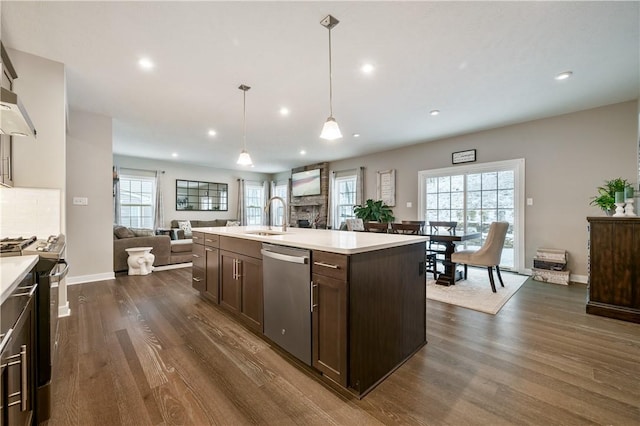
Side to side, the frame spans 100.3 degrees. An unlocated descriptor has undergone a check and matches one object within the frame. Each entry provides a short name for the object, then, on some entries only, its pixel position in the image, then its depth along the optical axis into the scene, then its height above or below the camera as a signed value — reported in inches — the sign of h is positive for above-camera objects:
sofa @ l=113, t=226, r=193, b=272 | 187.2 -25.6
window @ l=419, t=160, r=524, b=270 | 184.2 +10.5
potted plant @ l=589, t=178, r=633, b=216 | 115.3 +6.3
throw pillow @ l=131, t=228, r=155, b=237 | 204.0 -15.8
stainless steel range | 52.4 -21.0
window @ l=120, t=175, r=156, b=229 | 284.5 +12.4
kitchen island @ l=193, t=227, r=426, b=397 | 61.5 -23.4
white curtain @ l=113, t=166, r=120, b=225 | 271.8 +16.7
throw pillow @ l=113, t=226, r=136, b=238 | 193.3 -14.4
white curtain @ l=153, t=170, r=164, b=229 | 298.4 +6.0
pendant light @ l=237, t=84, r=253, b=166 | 129.9 +60.5
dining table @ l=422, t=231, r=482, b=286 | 151.7 -29.8
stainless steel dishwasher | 71.0 -24.7
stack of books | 157.2 -33.0
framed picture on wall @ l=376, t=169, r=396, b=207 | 254.2 +24.7
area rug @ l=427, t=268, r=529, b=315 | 122.2 -42.2
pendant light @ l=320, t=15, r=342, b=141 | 96.4 +29.7
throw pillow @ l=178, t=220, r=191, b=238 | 293.4 -14.3
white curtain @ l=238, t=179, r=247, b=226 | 371.2 +11.5
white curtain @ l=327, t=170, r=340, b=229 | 312.5 +7.2
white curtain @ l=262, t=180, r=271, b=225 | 402.3 +33.6
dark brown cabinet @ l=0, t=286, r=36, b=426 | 34.7 -23.6
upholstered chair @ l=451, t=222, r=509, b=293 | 139.4 -20.1
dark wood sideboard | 104.2 -22.5
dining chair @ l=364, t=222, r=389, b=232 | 171.0 -9.8
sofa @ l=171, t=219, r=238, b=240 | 261.7 -14.4
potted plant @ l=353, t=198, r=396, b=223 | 250.2 +0.1
